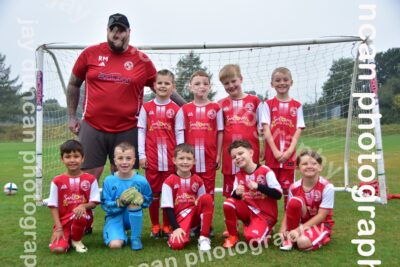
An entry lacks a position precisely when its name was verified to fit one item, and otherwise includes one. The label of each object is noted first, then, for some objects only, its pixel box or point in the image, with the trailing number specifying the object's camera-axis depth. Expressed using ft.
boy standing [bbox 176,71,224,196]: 13.05
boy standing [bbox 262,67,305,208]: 13.42
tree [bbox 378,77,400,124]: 85.10
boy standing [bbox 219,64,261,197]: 13.12
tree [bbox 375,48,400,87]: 80.94
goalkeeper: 11.70
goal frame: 18.16
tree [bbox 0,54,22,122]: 90.79
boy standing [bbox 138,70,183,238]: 12.97
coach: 12.77
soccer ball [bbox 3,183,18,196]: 20.92
